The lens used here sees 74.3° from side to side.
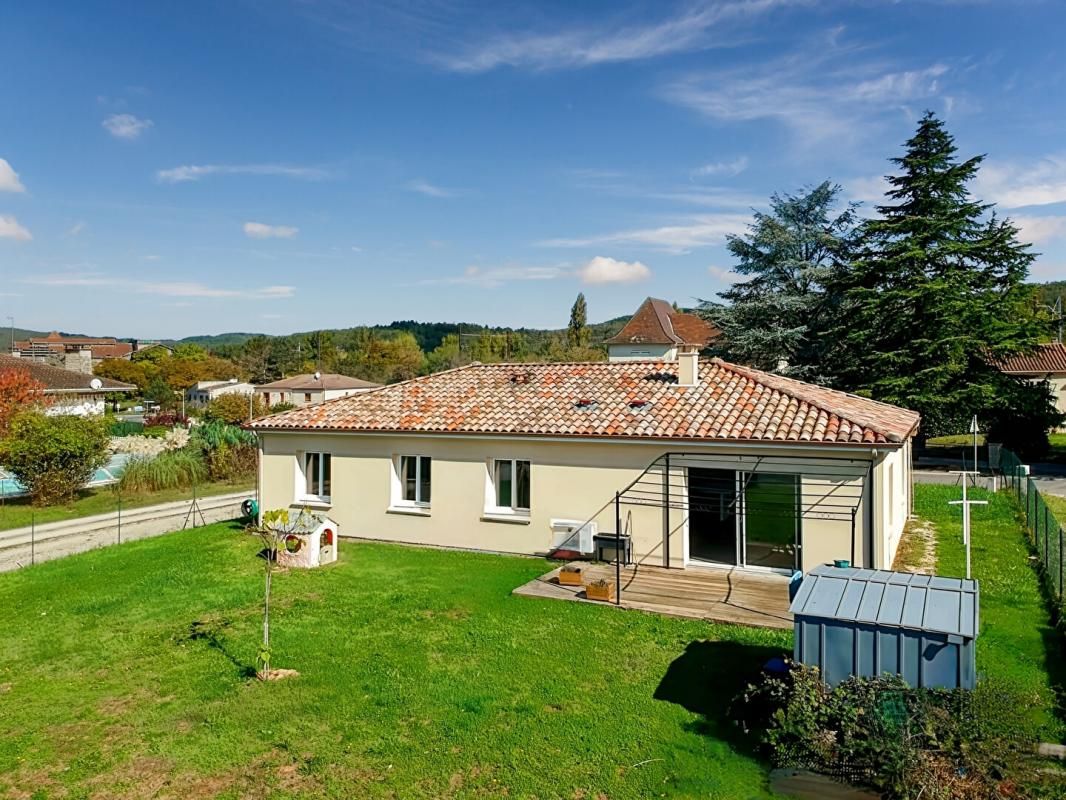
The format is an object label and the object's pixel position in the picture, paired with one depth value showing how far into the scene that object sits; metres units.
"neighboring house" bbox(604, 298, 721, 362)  59.47
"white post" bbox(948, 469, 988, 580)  11.21
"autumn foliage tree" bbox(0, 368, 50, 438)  31.73
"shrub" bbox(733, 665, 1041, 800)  5.99
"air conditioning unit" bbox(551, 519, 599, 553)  14.87
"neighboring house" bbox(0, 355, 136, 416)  42.69
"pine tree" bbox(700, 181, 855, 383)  34.75
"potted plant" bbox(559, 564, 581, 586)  12.86
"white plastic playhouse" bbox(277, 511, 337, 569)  15.07
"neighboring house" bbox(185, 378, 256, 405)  74.69
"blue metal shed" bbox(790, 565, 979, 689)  6.51
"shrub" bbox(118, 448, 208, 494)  29.59
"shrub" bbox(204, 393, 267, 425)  46.34
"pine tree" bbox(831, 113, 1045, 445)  32.31
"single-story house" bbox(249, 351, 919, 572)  13.21
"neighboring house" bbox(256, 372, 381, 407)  64.25
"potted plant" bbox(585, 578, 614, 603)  12.00
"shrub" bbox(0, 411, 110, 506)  25.11
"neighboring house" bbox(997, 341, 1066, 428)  48.22
